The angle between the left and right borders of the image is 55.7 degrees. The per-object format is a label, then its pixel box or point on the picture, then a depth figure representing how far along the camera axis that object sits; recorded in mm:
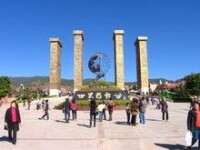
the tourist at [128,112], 9510
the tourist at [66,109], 10322
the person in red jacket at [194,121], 5445
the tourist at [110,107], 10642
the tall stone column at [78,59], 31899
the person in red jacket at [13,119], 6364
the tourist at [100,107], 10042
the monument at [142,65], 32390
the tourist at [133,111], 9180
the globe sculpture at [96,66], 22144
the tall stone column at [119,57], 31490
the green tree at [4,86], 39742
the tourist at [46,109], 11101
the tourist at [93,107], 8964
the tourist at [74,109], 10739
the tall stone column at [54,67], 33345
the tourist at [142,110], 9733
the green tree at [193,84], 30835
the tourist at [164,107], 10508
